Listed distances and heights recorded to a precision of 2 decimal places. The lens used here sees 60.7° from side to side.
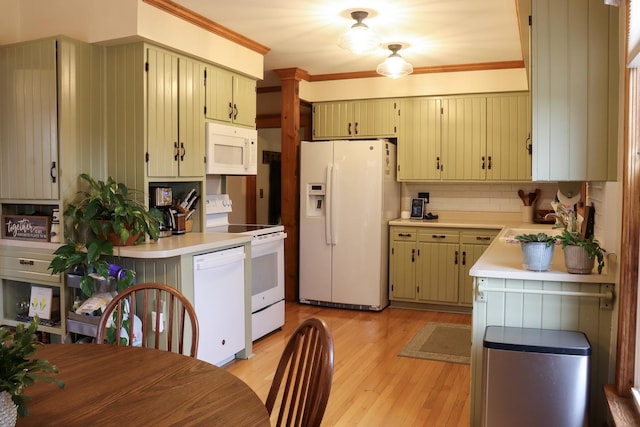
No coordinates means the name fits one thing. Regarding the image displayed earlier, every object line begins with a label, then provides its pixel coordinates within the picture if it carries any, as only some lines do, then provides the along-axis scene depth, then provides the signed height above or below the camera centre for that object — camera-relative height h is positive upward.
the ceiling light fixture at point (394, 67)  4.45 +1.01
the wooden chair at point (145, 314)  1.95 -0.46
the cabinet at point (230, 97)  4.11 +0.73
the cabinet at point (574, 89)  2.43 +0.46
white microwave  4.09 +0.31
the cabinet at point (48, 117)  3.32 +0.44
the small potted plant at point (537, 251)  2.54 -0.28
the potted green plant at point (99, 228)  3.04 -0.24
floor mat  4.00 -1.21
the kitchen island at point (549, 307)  2.44 -0.54
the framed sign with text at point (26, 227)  3.44 -0.26
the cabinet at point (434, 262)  5.25 -0.71
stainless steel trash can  2.24 -0.79
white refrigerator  5.34 -0.31
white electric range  4.21 -0.60
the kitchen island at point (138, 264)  3.19 -0.47
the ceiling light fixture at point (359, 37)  3.71 +1.04
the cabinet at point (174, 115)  3.56 +0.51
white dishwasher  3.37 -0.74
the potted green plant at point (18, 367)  1.09 -0.37
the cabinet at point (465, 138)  5.28 +0.53
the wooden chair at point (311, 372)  1.31 -0.47
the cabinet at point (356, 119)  5.70 +0.76
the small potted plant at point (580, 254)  2.45 -0.28
